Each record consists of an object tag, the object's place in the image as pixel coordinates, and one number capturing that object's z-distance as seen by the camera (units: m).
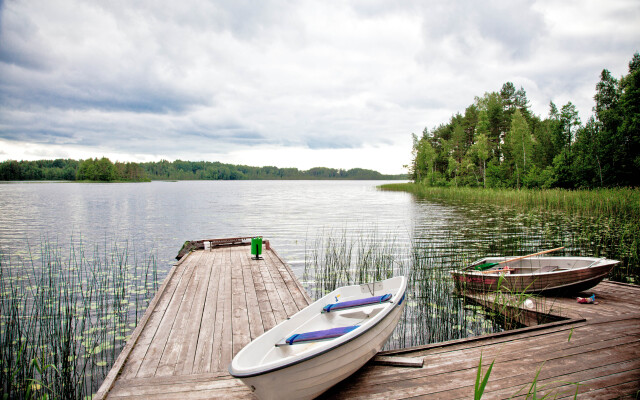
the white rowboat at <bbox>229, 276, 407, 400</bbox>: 2.73
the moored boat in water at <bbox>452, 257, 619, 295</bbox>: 6.37
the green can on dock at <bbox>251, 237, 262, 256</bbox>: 9.38
